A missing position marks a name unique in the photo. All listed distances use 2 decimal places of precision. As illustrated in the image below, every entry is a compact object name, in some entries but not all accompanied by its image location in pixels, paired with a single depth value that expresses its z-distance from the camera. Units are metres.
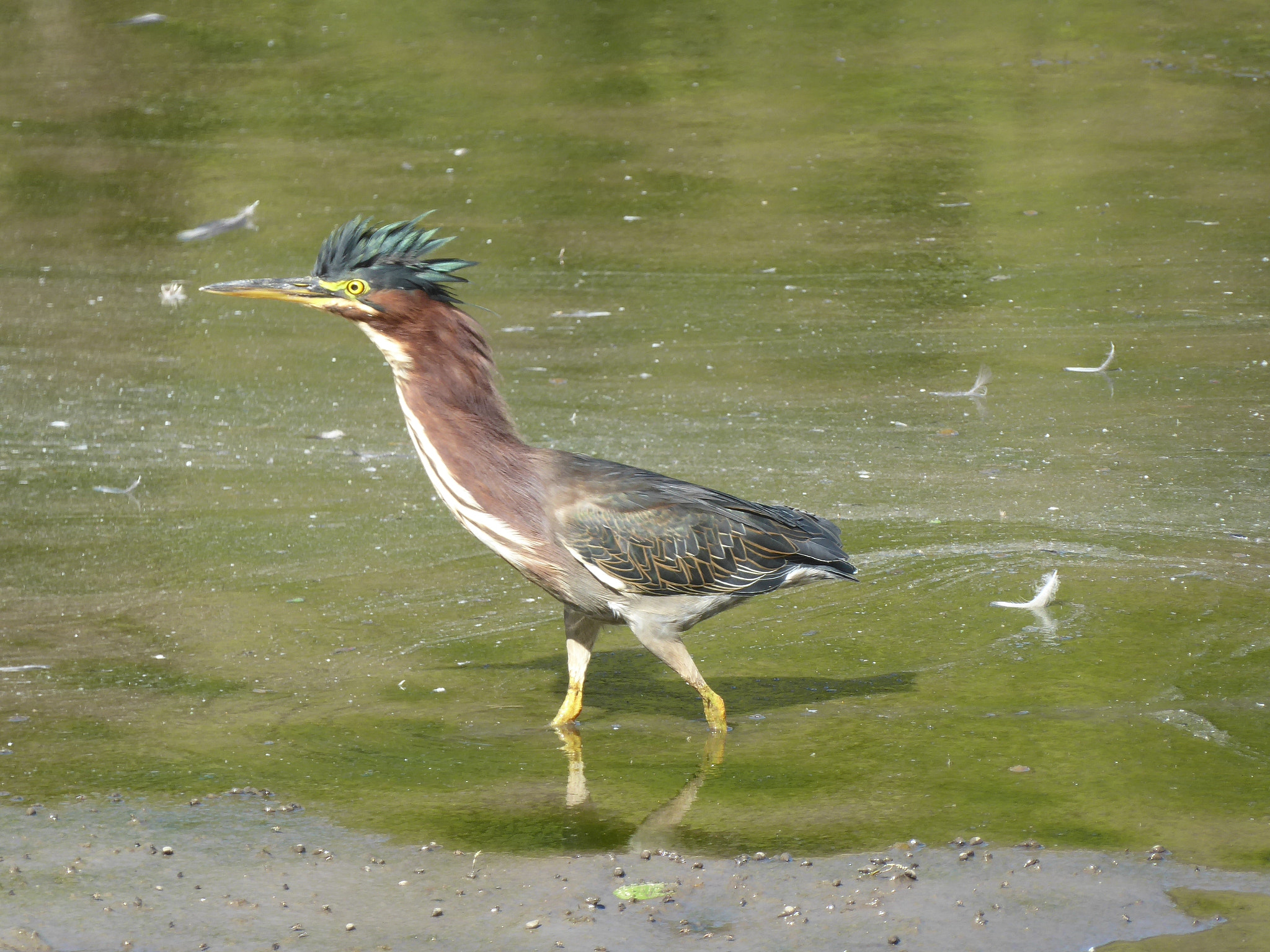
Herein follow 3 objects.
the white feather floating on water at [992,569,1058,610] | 12.59
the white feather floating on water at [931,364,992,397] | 17.28
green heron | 10.41
